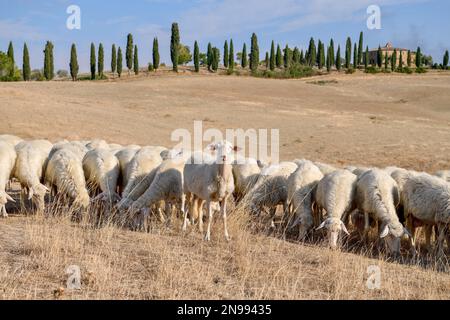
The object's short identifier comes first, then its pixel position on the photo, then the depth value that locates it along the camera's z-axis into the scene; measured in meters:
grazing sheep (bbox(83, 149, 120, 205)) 12.38
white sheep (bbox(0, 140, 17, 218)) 11.28
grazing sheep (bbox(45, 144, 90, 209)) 11.93
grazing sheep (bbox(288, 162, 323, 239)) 11.22
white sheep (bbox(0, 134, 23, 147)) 16.02
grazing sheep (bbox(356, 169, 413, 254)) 10.19
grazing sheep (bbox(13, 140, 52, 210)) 11.70
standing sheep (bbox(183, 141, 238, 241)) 9.82
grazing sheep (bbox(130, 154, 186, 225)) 11.27
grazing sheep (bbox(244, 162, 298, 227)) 12.30
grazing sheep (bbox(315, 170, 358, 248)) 10.52
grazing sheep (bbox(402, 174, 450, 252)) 10.27
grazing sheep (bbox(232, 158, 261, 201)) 13.14
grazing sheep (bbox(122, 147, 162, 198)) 12.16
